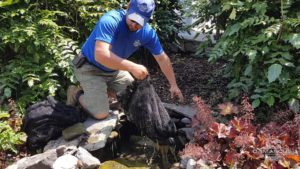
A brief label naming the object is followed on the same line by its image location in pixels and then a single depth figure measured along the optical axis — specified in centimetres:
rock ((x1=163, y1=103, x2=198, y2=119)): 441
